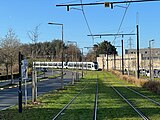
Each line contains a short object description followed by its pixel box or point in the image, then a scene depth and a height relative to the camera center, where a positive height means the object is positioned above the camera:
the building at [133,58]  113.06 +1.95
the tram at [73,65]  121.28 -0.25
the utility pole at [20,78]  17.17 -0.65
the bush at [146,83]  32.18 -2.03
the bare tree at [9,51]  48.06 +1.74
